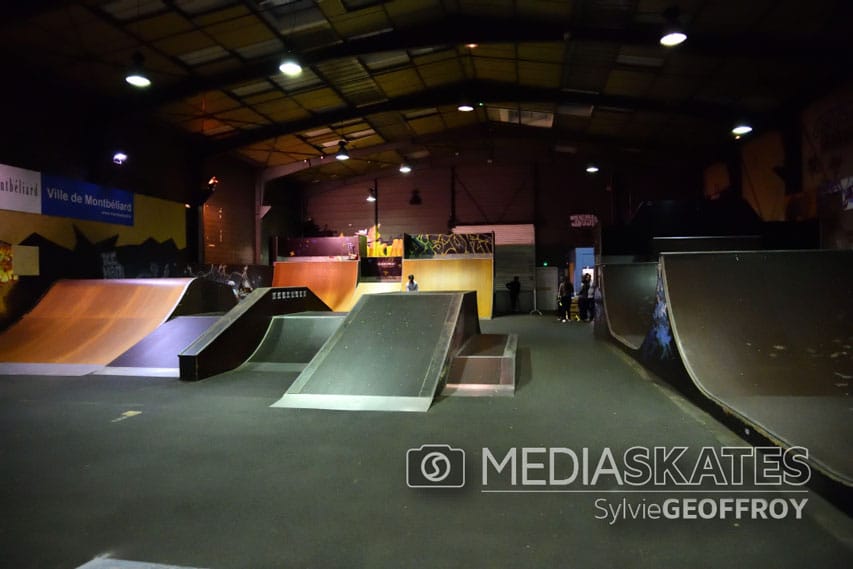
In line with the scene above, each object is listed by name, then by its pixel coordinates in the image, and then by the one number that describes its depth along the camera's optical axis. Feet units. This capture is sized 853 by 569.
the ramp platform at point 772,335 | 11.70
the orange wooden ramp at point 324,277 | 53.26
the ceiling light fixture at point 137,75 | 25.07
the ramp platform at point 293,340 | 23.26
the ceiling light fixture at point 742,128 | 39.11
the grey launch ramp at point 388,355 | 16.07
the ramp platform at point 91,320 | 23.78
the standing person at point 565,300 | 45.03
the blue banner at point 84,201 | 33.14
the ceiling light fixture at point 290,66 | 28.30
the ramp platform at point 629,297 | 29.27
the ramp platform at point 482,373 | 17.61
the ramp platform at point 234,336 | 20.22
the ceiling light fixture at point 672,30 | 24.36
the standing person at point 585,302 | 46.39
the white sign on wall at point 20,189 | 30.01
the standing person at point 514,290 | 56.18
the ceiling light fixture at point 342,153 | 44.53
